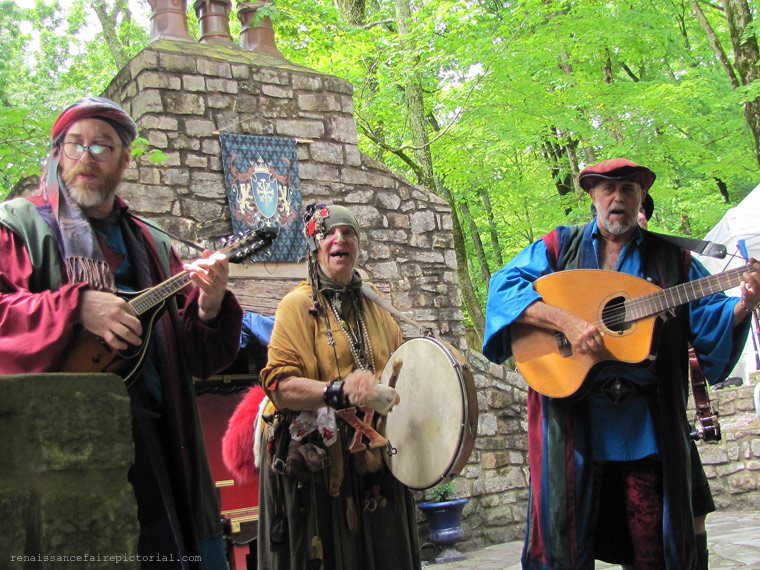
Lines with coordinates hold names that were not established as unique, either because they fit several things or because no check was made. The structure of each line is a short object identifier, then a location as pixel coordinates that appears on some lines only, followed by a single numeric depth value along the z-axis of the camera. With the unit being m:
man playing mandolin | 2.39
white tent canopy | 8.33
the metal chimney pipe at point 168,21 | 8.23
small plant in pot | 7.83
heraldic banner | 7.78
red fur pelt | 4.20
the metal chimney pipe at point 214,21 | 8.57
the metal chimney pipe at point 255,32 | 8.68
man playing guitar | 3.27
